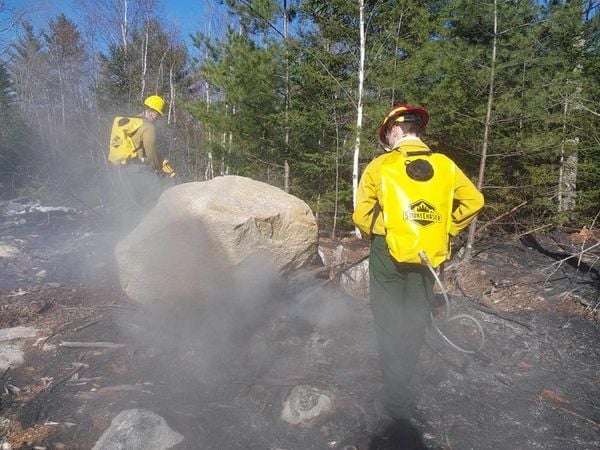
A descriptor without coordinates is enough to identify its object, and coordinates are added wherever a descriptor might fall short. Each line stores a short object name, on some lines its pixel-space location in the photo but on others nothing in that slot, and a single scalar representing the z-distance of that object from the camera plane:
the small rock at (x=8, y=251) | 6.93
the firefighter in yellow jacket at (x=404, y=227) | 2.76
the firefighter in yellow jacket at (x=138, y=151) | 6.26
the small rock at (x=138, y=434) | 2.74
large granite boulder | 4.65
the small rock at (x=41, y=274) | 6.10
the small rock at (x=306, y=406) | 3.10
